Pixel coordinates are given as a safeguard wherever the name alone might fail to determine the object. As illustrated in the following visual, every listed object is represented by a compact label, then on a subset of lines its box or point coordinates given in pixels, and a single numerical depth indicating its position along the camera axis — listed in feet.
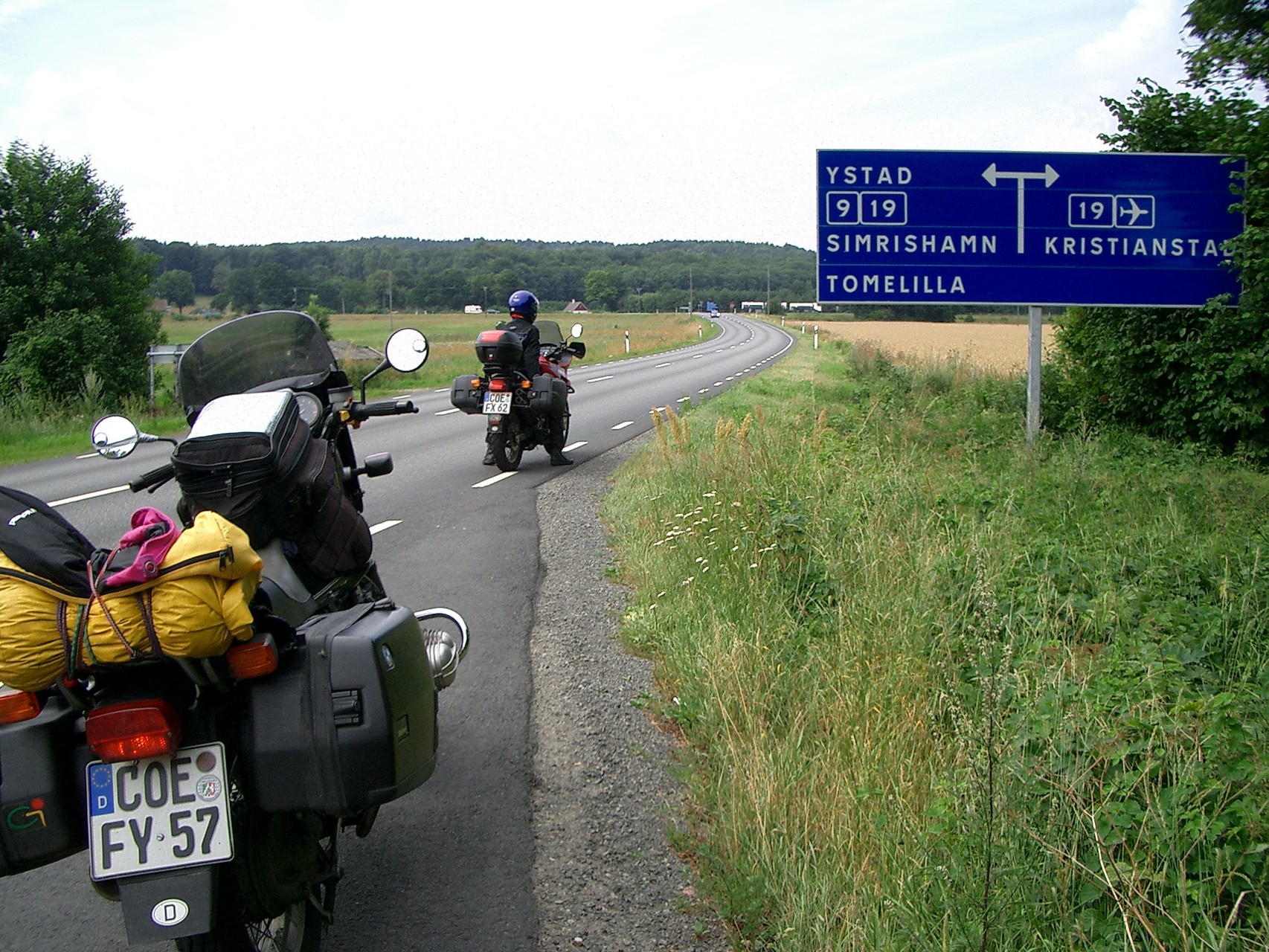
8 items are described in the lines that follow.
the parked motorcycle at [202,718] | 7.77
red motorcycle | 39.37
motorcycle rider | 40.24
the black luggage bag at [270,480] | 9.73
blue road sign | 36.68
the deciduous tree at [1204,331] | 34.65
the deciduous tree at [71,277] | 70.23
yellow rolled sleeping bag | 7.67
